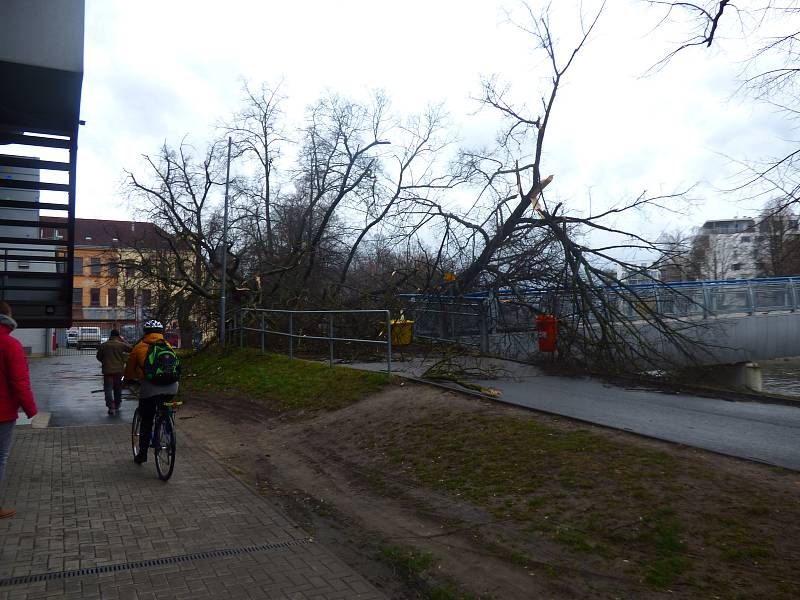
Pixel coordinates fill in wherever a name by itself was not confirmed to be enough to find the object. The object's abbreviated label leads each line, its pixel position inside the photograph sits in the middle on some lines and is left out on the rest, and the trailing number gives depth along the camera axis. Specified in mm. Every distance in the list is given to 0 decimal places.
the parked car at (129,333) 50562
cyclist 7254
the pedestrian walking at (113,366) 12486
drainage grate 4273
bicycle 6969
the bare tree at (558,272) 13062
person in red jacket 5559
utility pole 20511
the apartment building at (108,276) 24688
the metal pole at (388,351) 11445
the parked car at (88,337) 54344
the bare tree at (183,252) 22953
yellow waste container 16173
